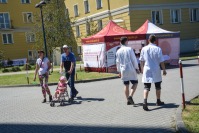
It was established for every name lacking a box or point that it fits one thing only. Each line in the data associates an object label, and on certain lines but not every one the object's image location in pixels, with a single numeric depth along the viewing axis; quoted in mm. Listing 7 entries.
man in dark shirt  11117
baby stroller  10648
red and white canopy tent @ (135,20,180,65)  22406
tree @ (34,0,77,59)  25023
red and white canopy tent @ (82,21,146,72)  21156
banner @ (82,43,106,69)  21438
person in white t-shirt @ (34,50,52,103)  11375
